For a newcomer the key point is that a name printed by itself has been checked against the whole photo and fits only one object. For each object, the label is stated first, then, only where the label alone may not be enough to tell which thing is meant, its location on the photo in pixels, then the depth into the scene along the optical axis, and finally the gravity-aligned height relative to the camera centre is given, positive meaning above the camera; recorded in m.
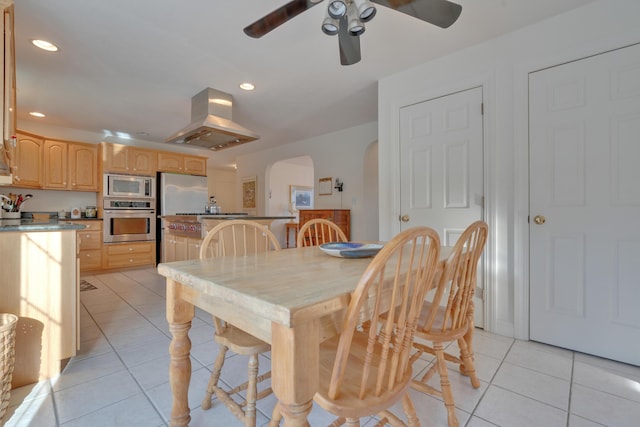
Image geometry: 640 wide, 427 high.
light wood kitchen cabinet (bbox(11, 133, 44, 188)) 3.95 +0.75
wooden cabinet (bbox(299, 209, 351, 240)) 4.72 -0.04
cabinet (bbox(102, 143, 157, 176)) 4.61 +0.90
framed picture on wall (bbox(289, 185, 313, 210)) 8.30 +0.50
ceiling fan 1.45 +1.05
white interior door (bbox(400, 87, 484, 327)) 2.40 +0.43
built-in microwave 4.59 +0.46
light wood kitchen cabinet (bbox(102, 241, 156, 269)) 4.55 -0.65
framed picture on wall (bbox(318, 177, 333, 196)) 5.21 +0.50
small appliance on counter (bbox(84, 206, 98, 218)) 4.75 +0.03
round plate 1.34 -0.18
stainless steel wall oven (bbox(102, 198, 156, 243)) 4.58 -0.10
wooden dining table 0.71 -0.25
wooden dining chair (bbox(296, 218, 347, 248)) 1.91 -0.14
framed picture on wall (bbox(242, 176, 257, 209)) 6.70 +0.51
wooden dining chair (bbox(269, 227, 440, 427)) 0.76 -0.41
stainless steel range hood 3.10 +0.97
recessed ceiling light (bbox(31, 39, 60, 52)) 2.29 +1.36
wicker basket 1.35 -0.69
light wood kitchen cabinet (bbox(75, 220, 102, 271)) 4.38 -0.49
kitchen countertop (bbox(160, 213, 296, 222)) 3.15 -0.04
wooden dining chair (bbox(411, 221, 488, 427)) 1.23 -0.45
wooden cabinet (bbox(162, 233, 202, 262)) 3.50 -0.44
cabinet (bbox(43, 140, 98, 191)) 4.25 +0.74
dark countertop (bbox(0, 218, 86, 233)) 1.59 -0.08
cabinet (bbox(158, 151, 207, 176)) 5.17 +0.93
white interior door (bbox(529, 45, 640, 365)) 1.82 +0.06
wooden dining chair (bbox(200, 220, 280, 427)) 1.14 -0.64
